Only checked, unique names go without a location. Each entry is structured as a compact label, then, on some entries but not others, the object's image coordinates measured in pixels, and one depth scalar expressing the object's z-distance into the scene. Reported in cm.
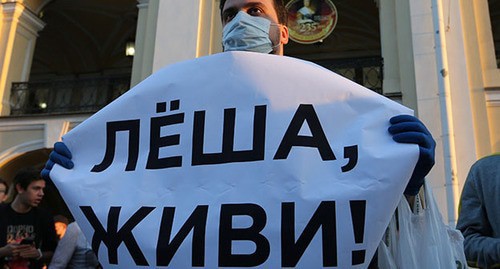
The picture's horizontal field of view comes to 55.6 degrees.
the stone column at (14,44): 962
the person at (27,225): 345
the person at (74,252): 411
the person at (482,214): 191
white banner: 151
